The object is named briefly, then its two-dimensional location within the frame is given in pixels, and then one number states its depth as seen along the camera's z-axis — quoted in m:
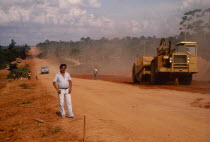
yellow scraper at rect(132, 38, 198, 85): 21.72
